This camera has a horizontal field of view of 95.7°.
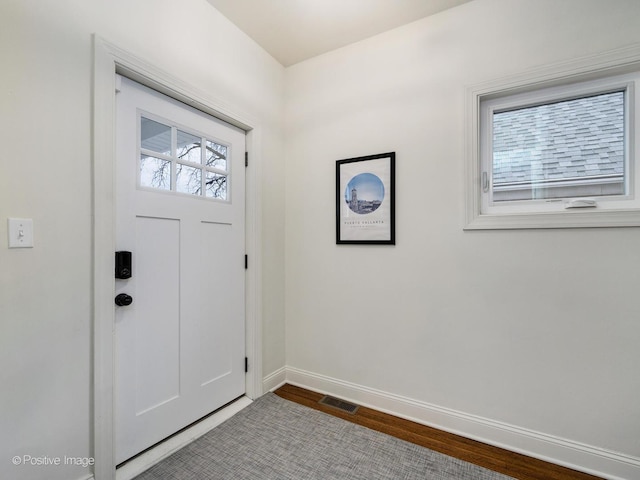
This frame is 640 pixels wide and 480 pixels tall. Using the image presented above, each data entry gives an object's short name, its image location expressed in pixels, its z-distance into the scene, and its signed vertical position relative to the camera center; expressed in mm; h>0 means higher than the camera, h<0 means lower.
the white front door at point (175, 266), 1530 -169
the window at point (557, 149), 1578 +545
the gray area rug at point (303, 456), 1497 -1216
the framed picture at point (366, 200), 2102 +300
